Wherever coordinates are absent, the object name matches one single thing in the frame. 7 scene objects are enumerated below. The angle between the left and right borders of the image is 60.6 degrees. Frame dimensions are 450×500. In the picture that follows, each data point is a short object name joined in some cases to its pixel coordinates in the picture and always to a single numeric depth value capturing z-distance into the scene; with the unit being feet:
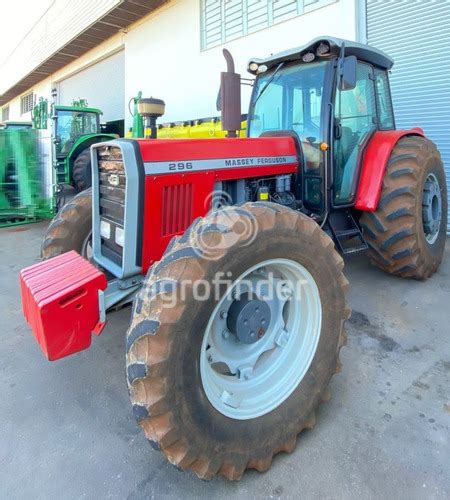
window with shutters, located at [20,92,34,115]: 80.20
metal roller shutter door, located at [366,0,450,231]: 18.07
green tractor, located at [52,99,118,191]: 29.04
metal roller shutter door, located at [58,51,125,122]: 43.57
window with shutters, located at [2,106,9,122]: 102.38
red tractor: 5.08
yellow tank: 24.40
